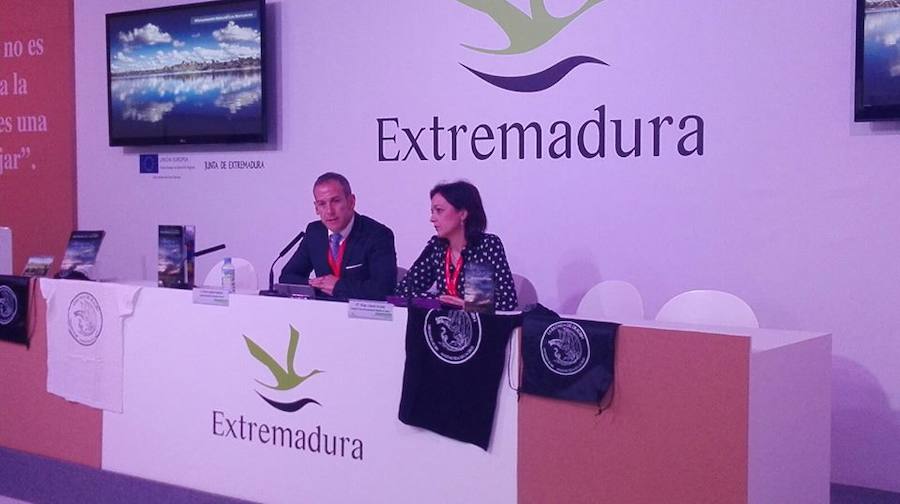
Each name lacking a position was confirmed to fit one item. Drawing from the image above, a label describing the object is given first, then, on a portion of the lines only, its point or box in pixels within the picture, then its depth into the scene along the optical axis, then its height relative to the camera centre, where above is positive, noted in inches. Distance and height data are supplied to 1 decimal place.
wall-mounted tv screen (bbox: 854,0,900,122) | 154.7 +27.1
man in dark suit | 168.7 -3.0
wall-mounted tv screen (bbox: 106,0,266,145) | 224.8 +37.5
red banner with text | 263.9 +28.3
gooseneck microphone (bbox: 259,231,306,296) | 143.5 -9.6
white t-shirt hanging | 153.8 -18.4
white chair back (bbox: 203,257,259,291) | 193.8 -10.3
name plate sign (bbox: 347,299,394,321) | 128.2 -11.3
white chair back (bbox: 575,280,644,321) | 166.2 -13.2
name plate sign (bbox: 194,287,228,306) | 144.1 -10.5
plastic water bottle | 145.9 -7.6
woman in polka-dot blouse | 156.6 -3.5
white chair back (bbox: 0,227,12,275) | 181.9 -5.0
